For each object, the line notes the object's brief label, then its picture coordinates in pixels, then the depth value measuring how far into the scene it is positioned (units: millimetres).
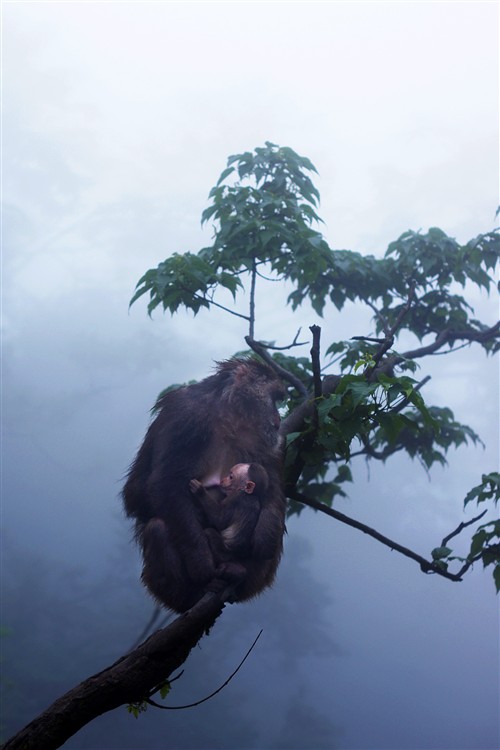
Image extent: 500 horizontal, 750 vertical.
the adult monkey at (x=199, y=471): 2289
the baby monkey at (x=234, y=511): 2289
